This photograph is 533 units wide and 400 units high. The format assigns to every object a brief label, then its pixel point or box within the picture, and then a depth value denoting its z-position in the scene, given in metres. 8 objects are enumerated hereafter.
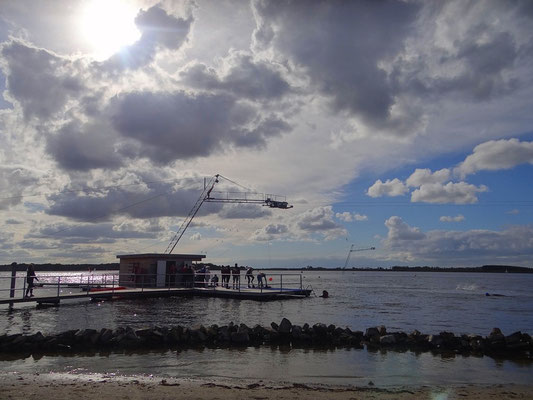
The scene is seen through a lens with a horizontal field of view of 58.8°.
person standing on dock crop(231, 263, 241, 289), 37.97
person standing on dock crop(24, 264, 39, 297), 27.42
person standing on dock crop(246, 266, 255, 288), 40.54
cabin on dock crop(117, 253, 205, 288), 36.62
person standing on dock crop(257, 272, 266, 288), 37.06
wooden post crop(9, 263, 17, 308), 27.22
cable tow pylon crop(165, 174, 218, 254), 58.07
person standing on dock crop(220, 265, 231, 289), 38.81
